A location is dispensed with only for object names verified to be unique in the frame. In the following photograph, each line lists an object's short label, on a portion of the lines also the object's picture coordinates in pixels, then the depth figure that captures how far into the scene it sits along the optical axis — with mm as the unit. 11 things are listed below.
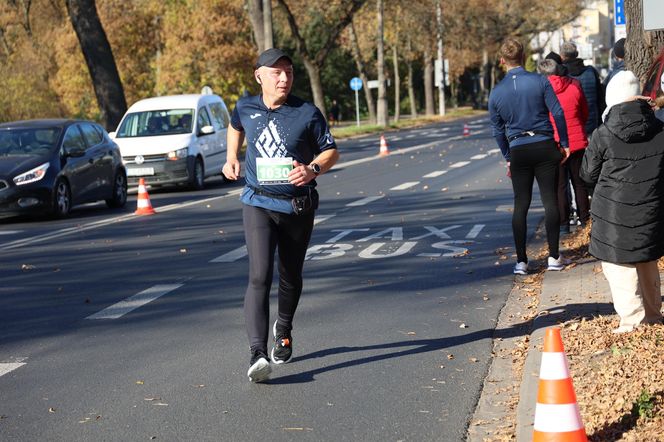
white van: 23281
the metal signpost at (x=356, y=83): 64075
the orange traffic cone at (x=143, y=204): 18641
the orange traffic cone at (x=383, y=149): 34669
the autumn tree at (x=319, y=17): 51938
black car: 17875
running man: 6746
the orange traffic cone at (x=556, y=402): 4812
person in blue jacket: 10148
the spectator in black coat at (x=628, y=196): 6918
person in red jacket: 12195
